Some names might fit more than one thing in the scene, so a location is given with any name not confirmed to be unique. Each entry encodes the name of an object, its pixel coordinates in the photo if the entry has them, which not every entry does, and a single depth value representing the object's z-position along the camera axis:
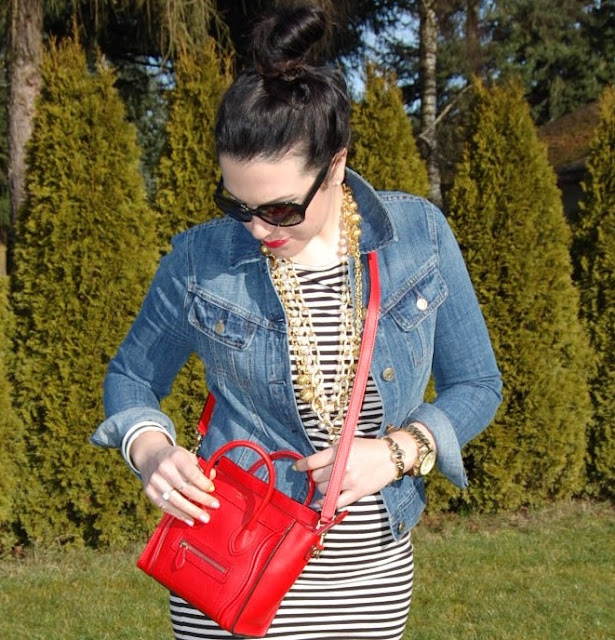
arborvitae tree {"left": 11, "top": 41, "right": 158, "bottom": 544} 5.72
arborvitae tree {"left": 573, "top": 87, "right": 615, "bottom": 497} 6.70
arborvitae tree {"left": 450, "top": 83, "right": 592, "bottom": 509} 6.40
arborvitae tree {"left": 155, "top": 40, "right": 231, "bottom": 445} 6.01
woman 1.75
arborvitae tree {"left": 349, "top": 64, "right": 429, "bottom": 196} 6.34
